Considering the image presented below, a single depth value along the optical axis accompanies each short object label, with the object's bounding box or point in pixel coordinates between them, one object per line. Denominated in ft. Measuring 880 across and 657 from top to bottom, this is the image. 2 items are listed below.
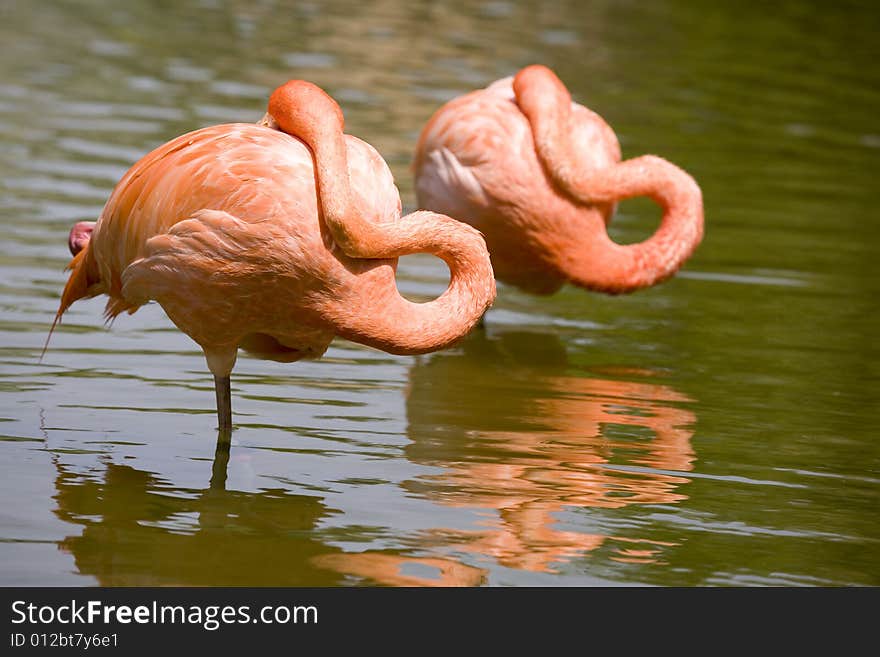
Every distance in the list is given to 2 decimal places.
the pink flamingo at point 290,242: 36.29
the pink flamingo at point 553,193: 51.16
